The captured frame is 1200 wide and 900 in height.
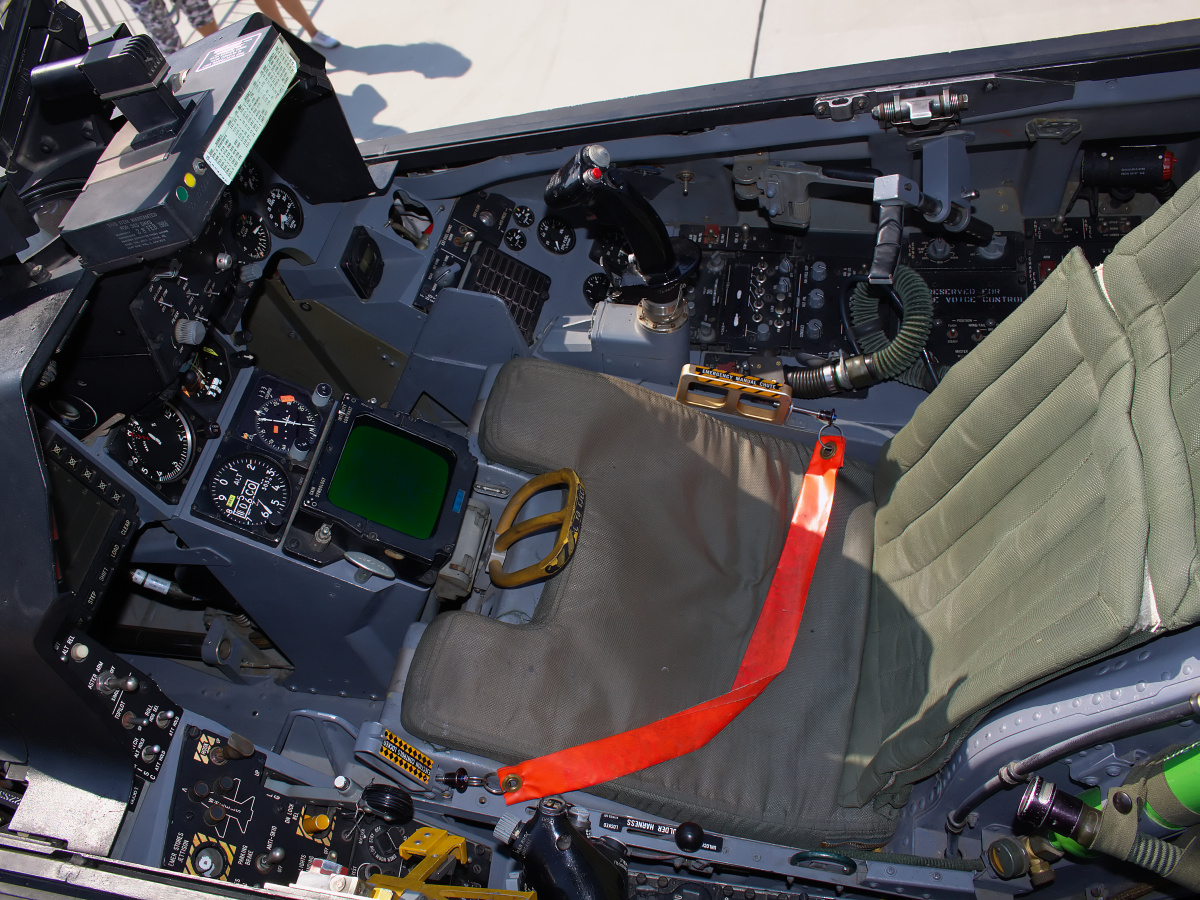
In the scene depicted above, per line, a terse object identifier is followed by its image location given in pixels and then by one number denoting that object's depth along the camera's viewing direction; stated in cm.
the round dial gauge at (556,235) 279
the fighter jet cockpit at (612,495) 143
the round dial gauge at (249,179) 228
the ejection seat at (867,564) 131
